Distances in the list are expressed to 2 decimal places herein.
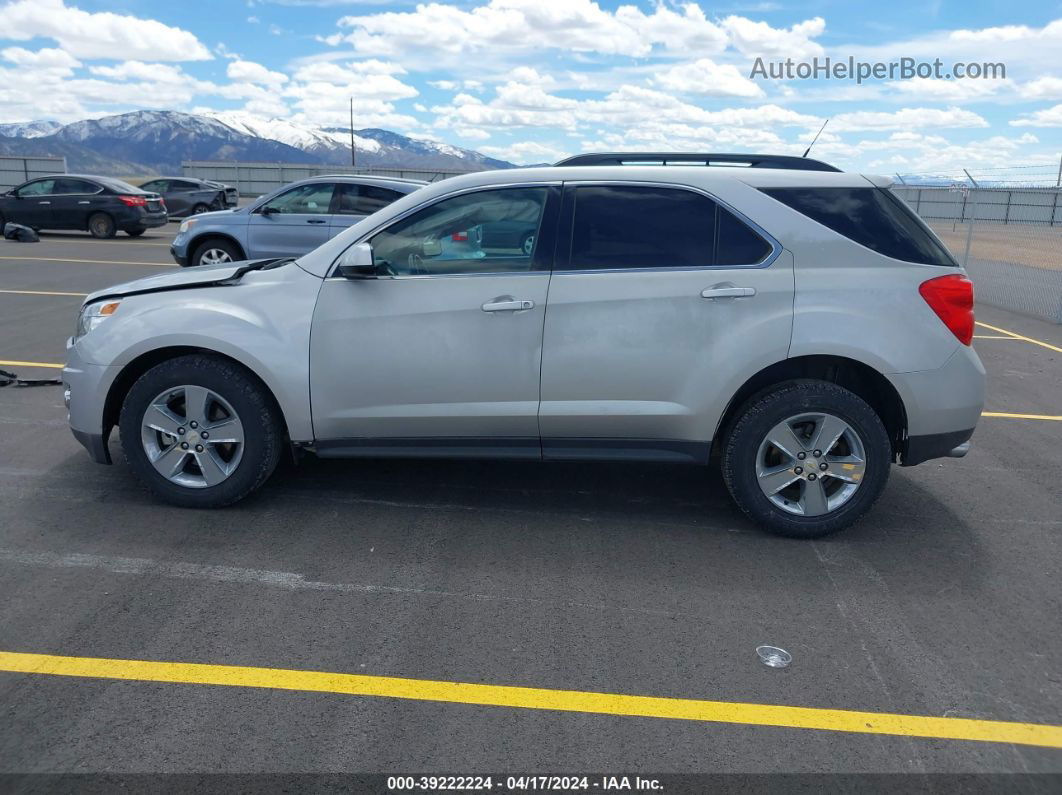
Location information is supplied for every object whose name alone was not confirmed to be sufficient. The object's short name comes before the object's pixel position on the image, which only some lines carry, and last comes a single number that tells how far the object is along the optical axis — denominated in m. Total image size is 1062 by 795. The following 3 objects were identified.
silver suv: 4.50
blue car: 12.14
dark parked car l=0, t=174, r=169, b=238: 21.86
